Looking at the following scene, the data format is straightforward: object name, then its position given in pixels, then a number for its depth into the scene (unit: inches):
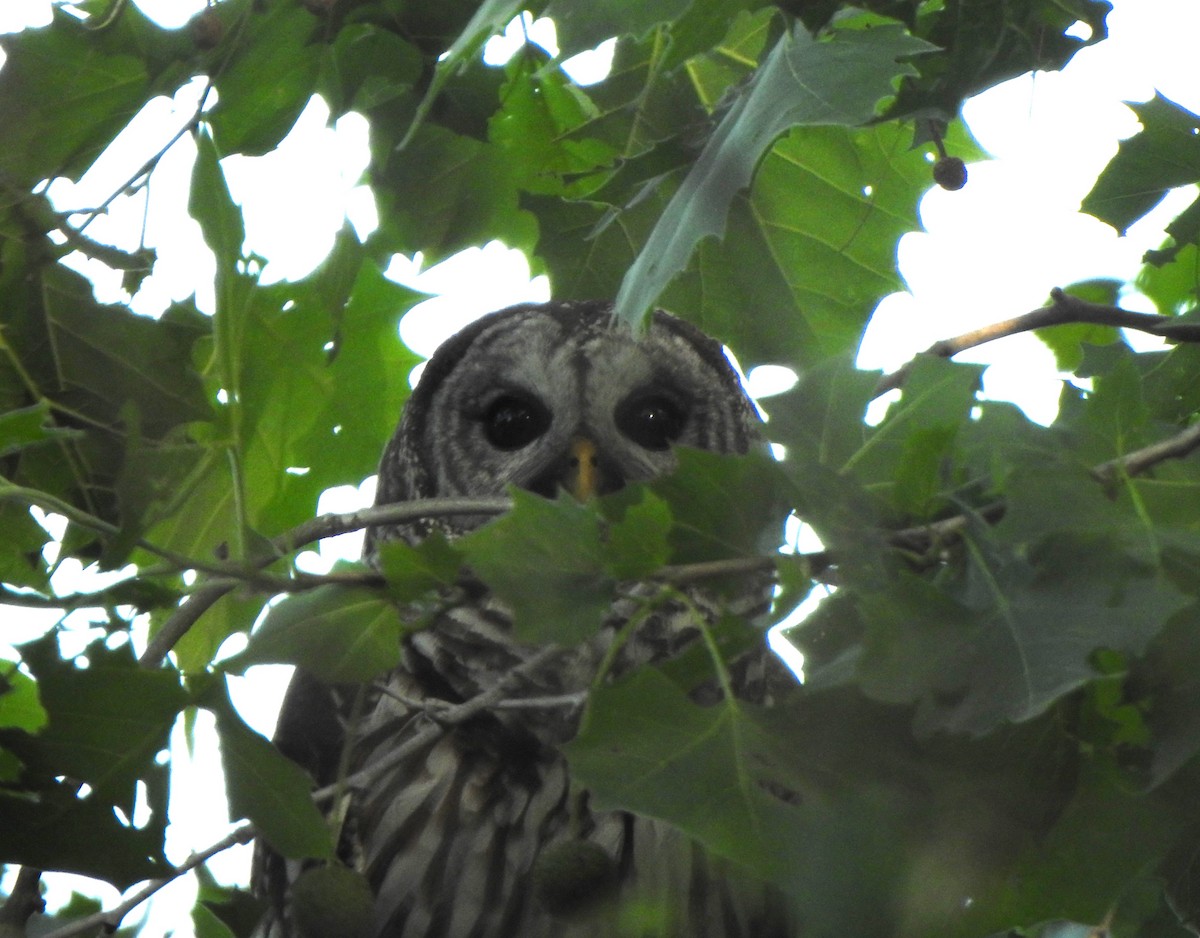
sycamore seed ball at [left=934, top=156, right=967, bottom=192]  255.2
